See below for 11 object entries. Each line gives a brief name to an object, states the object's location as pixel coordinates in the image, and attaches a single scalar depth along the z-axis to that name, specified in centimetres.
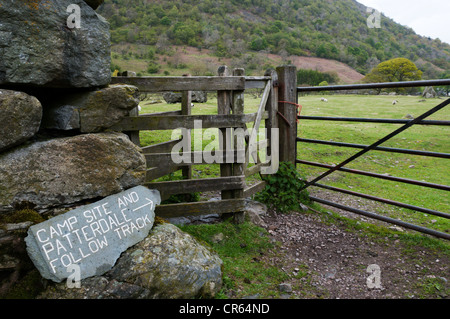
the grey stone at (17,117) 256
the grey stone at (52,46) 254
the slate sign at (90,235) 263
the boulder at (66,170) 271
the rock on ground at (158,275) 270
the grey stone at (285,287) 334
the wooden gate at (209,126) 393
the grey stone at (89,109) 307
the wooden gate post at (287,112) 546
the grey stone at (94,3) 308
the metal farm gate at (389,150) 389
